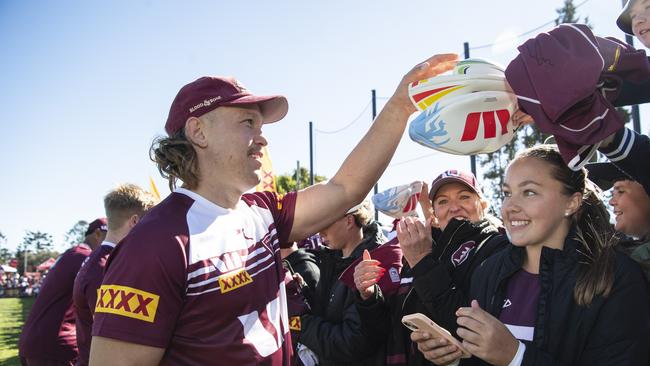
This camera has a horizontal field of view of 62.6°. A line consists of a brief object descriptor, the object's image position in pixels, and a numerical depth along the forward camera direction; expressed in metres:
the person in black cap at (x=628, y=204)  2.84
